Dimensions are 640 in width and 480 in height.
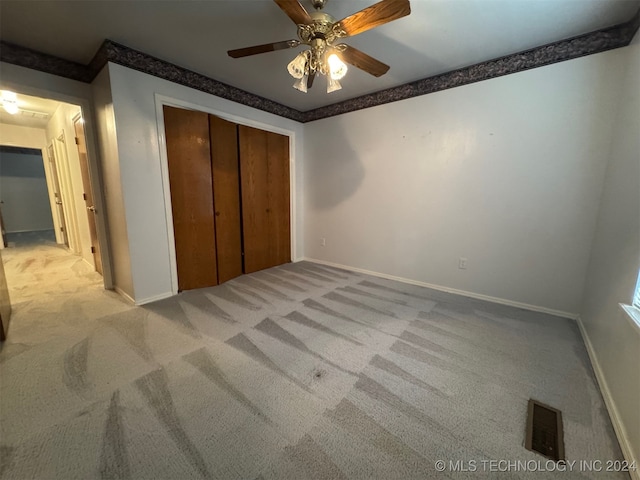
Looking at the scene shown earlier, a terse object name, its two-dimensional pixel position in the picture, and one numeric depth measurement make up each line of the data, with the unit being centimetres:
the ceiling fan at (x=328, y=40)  129
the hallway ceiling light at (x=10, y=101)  293
